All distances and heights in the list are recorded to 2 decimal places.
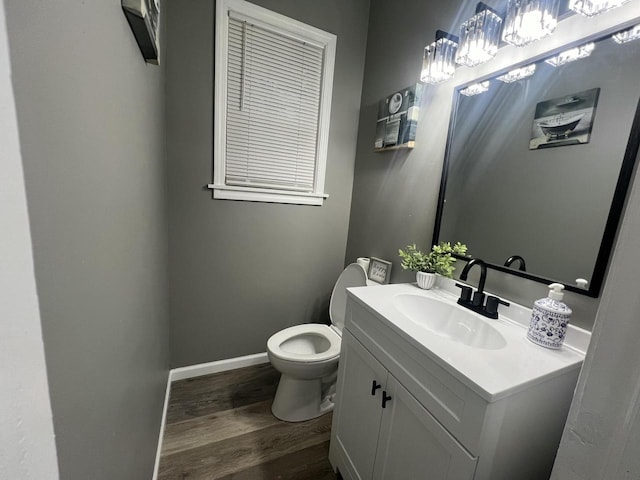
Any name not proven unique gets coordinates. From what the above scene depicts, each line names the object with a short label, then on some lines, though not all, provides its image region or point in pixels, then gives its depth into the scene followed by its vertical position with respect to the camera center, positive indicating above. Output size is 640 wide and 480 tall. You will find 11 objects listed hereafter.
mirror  0.83 +0.16
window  1.63 +0.52
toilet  1.49 -0.96
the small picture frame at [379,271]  1.72 -0.48
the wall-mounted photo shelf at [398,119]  1.48 +0.44
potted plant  1.30 -0.31
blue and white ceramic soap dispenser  0.85 -0.35
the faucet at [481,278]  1.12 -0.30
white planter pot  1.33 -0.39
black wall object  0.66 +0.40
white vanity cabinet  0.69 -0.62
